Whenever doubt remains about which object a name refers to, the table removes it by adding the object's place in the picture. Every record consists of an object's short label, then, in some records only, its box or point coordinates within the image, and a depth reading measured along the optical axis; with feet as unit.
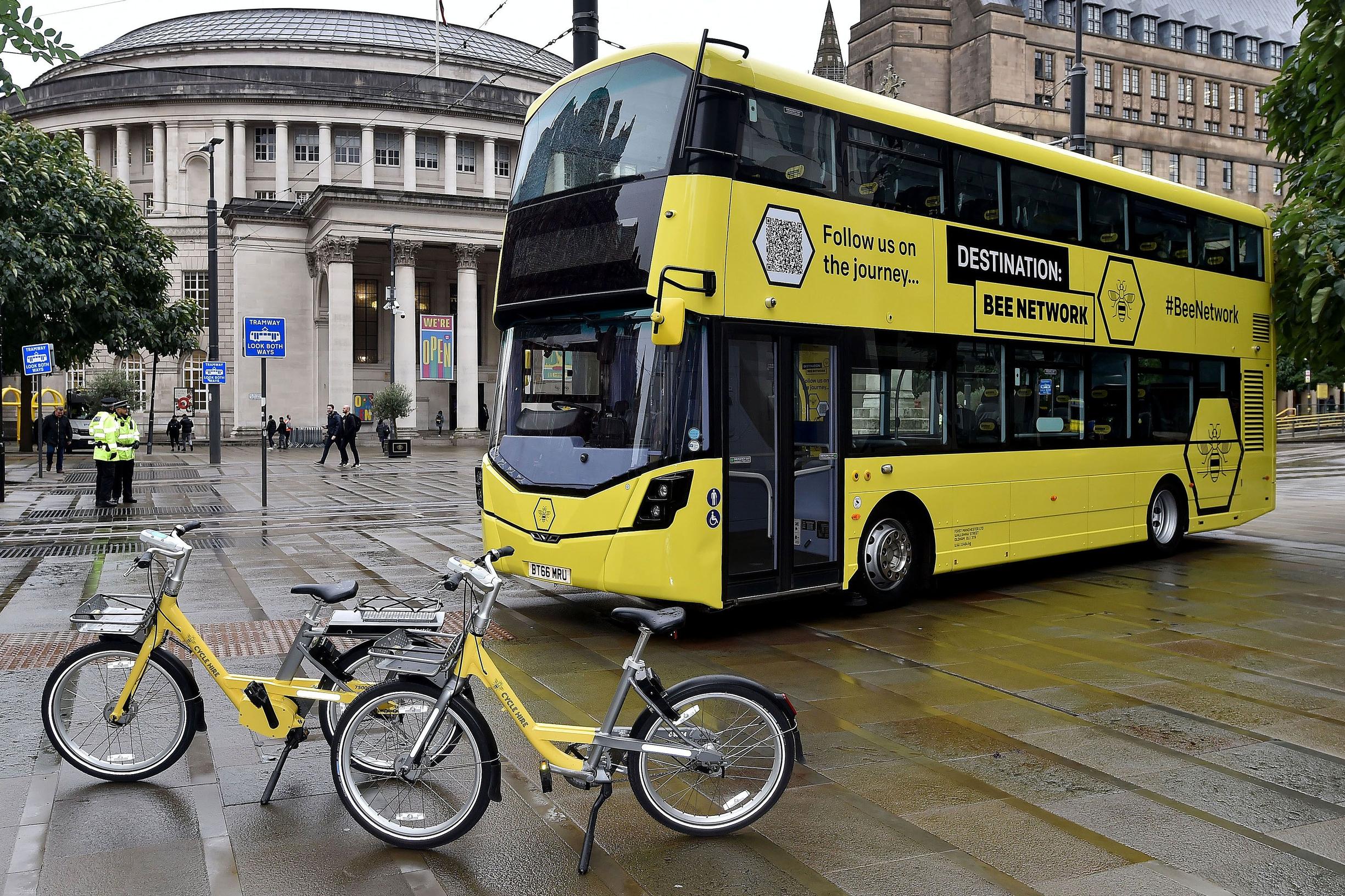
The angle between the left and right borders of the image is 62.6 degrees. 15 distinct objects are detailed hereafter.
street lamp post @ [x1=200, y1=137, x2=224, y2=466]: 119.14
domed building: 195.11
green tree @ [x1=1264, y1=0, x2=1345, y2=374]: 39.60
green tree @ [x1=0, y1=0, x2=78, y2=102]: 27.58
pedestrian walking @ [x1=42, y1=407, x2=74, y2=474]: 102.53
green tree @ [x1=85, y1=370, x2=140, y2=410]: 182.26
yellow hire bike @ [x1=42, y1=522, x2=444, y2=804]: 16.38
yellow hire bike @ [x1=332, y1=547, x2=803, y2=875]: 14.66
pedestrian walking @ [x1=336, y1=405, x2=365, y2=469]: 118.52
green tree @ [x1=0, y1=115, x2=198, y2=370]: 102.06
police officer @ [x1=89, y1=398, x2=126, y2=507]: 65.98
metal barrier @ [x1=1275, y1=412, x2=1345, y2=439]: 191.01
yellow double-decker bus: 28.09
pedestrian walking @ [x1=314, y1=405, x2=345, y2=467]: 117.60
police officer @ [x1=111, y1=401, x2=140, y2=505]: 66.74
